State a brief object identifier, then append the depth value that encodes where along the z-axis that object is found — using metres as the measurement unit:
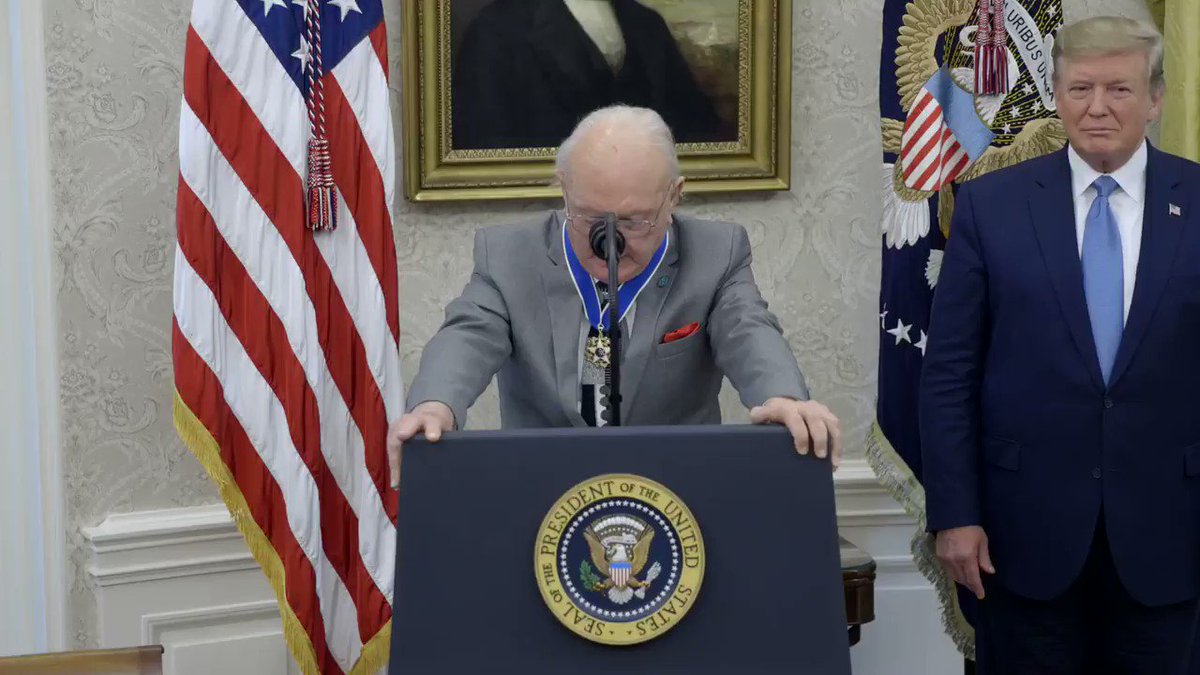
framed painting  4.02
